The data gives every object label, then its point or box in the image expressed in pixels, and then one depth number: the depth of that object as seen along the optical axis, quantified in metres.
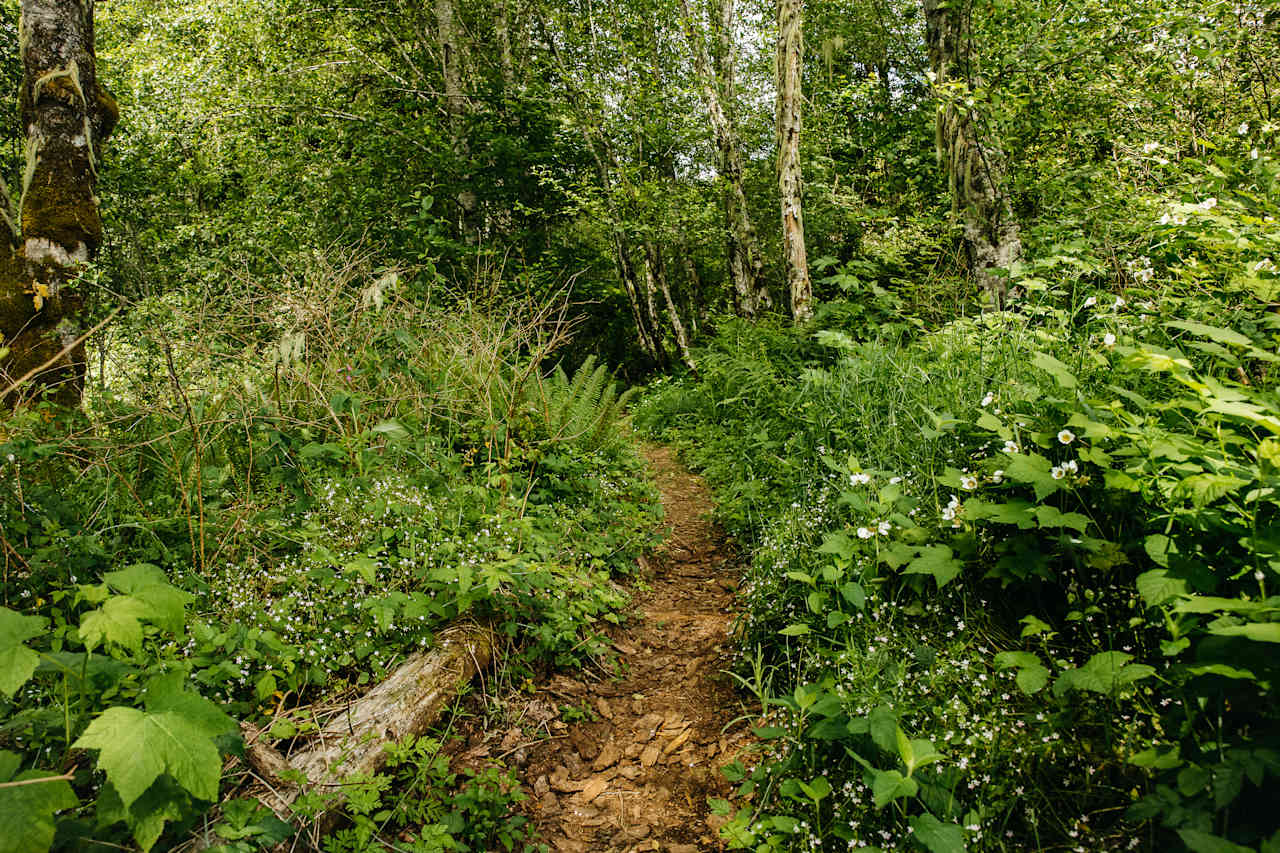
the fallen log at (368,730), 2.15
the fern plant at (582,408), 5.48
